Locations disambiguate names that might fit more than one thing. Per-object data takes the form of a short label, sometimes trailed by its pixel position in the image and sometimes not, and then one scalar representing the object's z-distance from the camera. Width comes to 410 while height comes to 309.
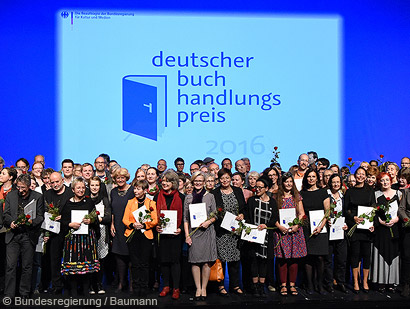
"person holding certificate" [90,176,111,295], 5.91
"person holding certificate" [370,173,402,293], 6.13
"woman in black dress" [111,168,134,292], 6.00
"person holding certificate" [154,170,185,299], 5.86
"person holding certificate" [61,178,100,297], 5.62
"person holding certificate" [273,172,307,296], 5.90
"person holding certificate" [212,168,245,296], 5.89
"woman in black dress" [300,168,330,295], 5.98
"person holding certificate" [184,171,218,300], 5.82
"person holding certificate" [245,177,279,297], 5.88
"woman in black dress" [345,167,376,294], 6.14
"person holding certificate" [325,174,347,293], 6.14
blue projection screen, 9.67
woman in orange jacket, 5.82
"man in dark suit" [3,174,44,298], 5.59
